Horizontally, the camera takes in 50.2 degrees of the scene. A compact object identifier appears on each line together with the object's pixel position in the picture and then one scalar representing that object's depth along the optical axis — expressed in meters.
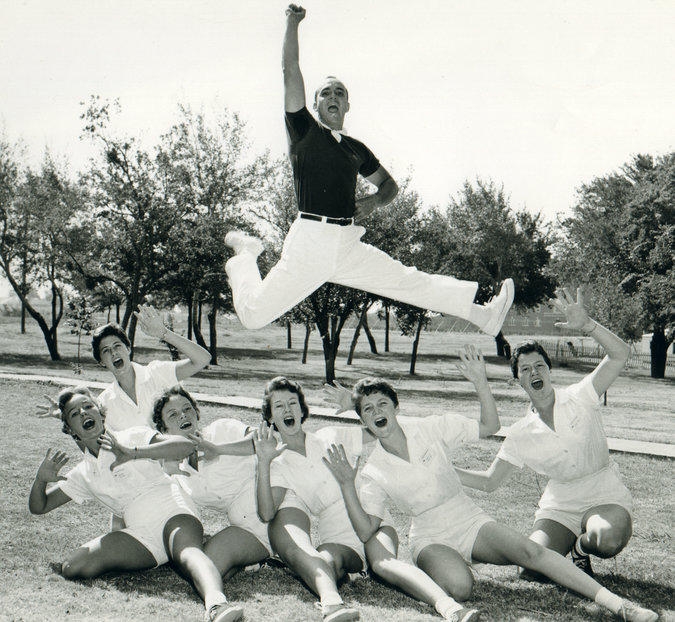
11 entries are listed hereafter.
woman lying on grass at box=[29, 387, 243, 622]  3.85
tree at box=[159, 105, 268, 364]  22.77
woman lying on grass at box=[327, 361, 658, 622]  3.68
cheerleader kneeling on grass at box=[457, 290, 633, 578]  4.10
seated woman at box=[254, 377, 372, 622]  3.79
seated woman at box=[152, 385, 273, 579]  4.04
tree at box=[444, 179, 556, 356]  37.41
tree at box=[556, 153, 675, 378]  23.69
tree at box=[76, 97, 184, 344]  22.30
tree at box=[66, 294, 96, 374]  21.59
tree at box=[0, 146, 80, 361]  25.89
